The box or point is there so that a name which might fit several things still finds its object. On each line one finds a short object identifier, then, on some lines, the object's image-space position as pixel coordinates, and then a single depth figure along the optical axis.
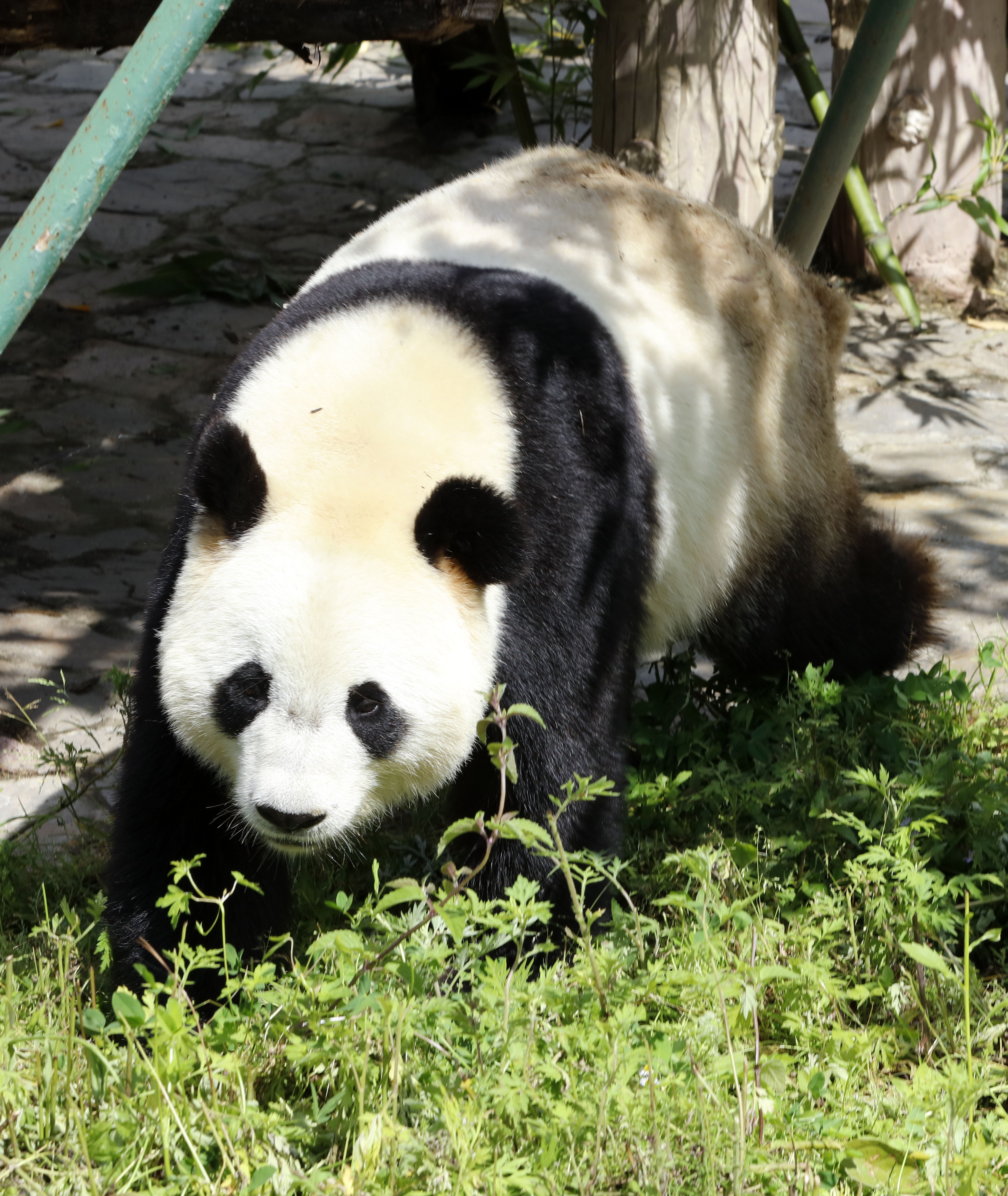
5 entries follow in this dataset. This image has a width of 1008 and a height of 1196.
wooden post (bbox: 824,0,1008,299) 10.84
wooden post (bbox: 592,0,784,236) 8.23
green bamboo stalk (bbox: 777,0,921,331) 9.87
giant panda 4.09
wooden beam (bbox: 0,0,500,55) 7.17
